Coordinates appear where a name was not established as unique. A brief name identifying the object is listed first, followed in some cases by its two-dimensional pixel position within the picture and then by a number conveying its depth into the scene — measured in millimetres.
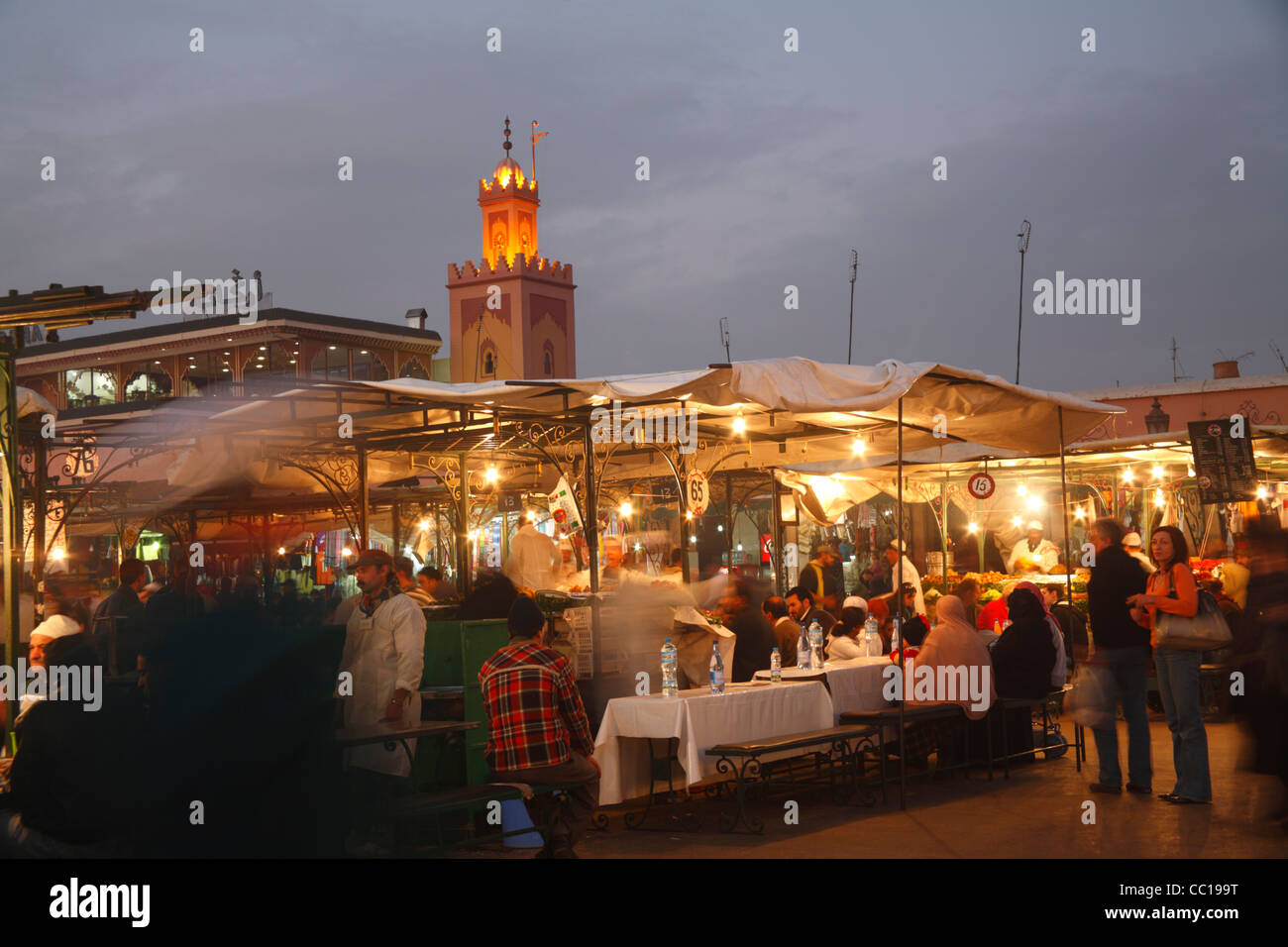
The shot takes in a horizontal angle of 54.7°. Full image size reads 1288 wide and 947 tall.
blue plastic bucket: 7500
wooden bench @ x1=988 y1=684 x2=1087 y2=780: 9609
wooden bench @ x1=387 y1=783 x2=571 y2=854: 6363
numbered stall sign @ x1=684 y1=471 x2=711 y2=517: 12109
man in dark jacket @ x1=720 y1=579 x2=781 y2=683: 9977
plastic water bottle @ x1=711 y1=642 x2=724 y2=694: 8391
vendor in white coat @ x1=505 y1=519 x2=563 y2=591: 13102
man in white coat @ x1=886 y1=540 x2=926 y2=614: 12984
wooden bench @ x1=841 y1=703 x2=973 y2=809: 8844
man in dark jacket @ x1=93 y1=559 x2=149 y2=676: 10688
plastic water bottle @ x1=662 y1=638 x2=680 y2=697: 8222
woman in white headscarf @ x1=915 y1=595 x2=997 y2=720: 9359
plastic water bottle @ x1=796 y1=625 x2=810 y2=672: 9477
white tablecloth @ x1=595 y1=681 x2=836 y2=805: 7867
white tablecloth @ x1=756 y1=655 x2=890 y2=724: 9523
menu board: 13898
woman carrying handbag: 7980
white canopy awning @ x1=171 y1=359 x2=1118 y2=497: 8383
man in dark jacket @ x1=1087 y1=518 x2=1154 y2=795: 8391
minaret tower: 51656
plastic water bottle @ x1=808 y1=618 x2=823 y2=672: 9497
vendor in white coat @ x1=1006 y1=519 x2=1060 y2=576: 16328
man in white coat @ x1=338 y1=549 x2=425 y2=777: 6930
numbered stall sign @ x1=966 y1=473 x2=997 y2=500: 16203
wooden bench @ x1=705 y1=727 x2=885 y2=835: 7797
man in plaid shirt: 6027
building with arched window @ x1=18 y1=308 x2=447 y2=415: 46938
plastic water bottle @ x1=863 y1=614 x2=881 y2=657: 10539
